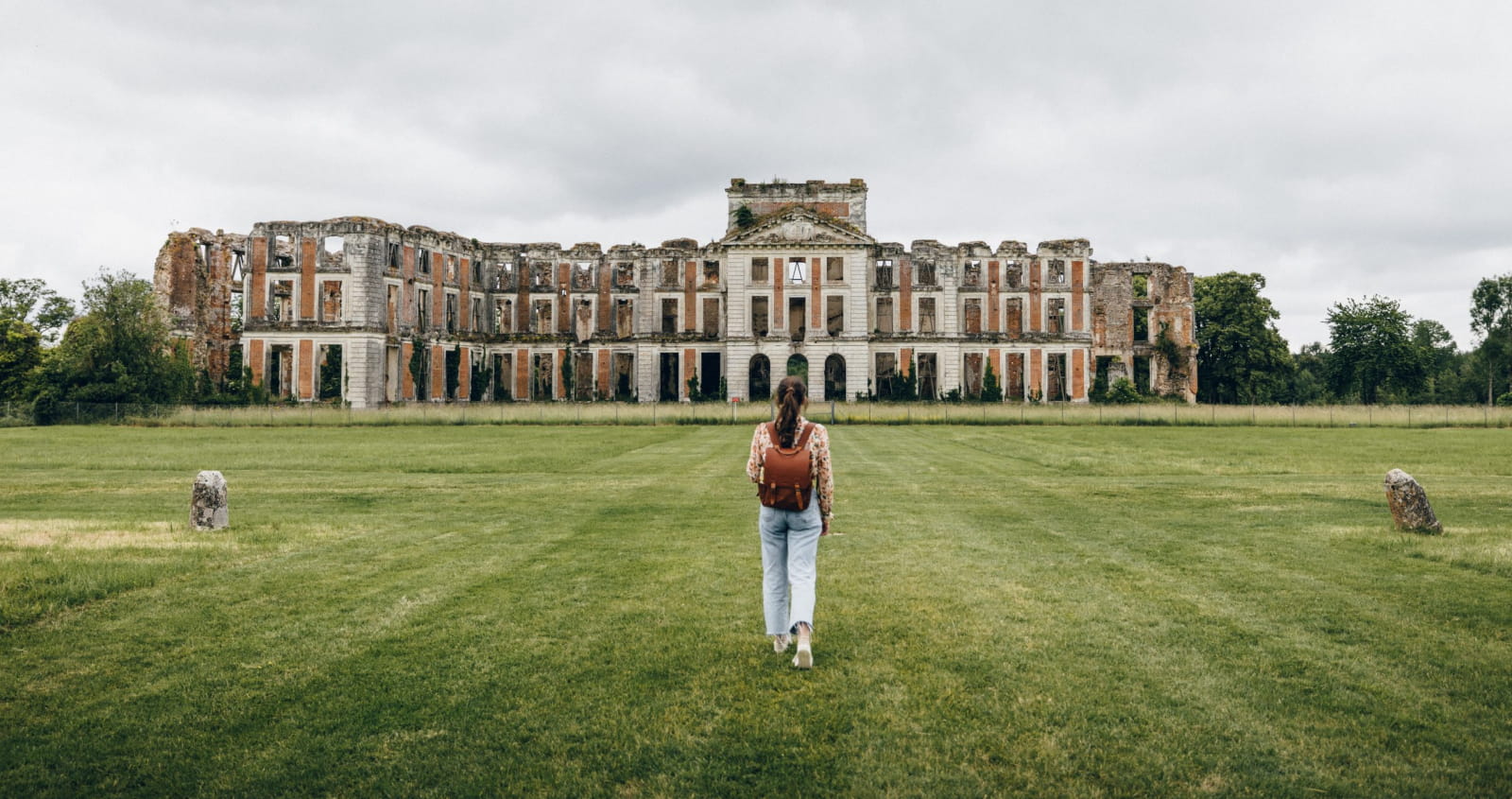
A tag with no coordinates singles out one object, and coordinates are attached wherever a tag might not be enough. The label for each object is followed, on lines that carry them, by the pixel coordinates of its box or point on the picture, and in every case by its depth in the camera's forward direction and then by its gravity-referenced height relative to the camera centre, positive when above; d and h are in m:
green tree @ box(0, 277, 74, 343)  68.31 +7.63
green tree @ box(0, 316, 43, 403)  58.41 +3.23
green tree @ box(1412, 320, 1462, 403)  72.71 +3.30
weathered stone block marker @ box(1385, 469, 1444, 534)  11.45 -1.37
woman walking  6.48 -0.75
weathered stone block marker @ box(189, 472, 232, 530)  11.77 -1.26
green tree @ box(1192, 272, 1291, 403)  70.88 +4.68
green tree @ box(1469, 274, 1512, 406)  74.88 +6.40
